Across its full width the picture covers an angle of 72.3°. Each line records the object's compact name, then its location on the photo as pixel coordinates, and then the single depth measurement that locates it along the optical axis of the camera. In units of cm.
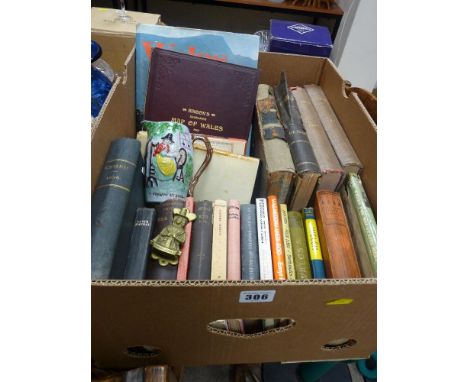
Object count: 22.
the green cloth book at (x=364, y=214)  60
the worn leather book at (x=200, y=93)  82
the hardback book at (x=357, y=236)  60
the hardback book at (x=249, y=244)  58
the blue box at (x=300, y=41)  109
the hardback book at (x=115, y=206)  49
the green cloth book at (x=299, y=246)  61
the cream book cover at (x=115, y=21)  101
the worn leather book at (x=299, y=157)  70
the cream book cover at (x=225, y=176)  75
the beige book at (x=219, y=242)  56
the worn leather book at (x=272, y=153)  70
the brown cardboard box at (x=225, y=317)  45
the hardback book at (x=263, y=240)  58
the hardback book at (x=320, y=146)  72
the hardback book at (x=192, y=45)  85
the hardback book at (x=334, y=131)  75
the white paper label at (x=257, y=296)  46
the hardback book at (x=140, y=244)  54
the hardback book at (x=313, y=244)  61
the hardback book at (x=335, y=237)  59
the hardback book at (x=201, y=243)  56
